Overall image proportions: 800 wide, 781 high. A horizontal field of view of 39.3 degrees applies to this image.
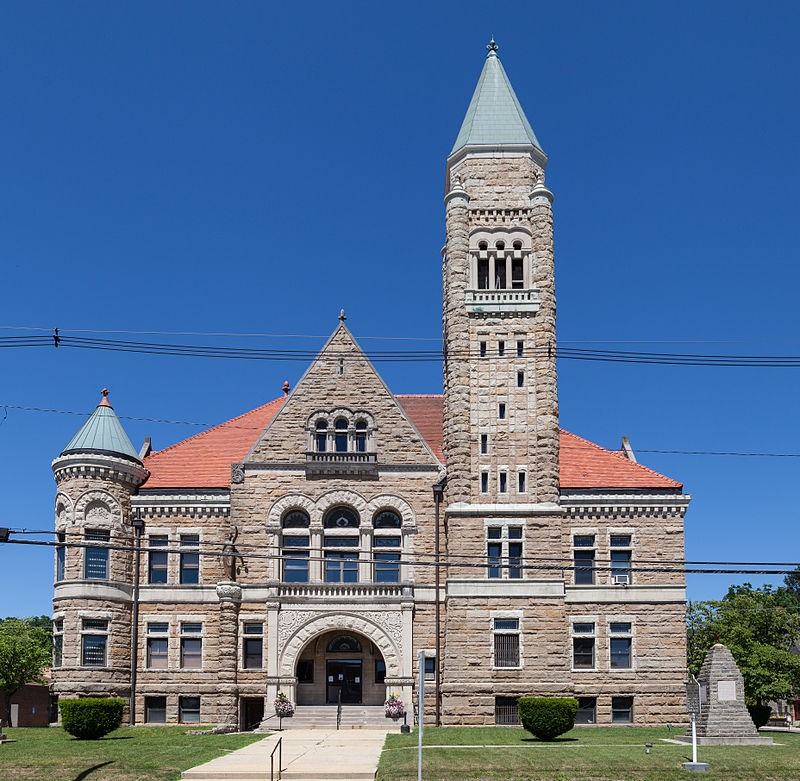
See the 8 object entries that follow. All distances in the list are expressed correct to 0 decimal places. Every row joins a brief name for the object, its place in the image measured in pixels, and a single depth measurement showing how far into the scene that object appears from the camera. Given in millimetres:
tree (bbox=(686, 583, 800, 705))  49500
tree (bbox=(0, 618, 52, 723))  58375
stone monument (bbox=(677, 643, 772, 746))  34312
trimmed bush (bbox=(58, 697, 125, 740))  35125
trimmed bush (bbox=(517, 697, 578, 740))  34031
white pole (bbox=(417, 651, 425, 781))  21094
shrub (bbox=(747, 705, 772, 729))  46750
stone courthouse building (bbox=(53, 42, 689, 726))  43438
